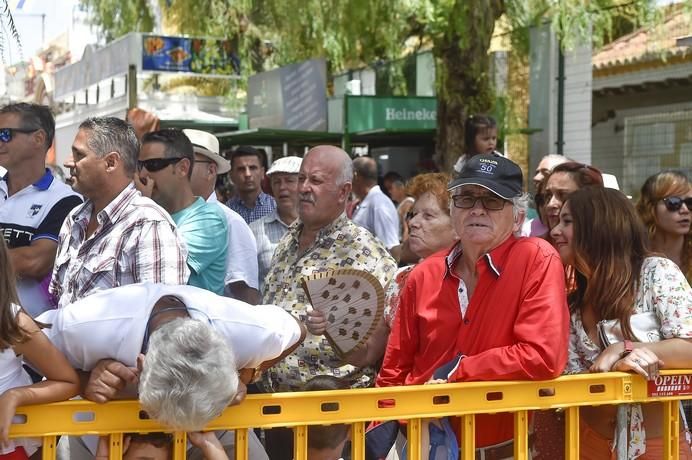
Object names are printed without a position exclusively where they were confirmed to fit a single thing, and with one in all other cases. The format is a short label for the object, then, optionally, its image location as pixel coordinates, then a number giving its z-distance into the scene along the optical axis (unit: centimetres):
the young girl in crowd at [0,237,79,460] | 475
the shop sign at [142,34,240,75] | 2396
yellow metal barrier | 490
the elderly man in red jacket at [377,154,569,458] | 555
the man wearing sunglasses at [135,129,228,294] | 768
